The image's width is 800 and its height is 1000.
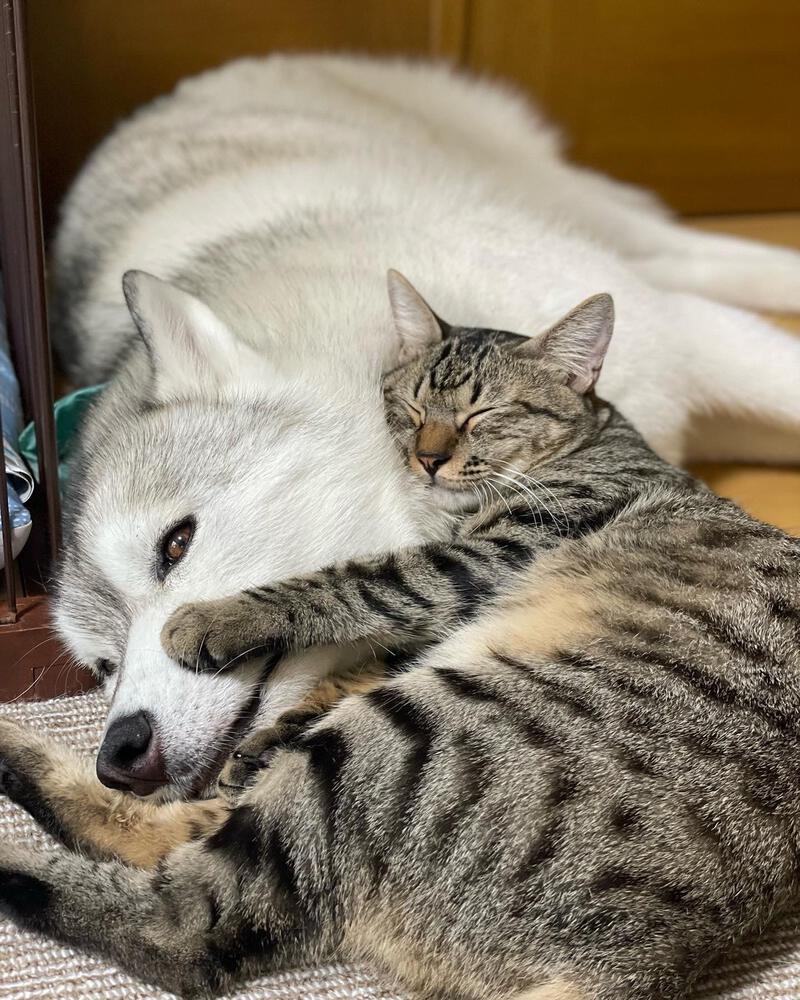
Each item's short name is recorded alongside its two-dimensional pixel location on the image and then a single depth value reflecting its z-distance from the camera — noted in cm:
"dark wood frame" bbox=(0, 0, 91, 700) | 61
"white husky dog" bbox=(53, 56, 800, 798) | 63
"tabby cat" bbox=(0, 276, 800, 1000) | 50
